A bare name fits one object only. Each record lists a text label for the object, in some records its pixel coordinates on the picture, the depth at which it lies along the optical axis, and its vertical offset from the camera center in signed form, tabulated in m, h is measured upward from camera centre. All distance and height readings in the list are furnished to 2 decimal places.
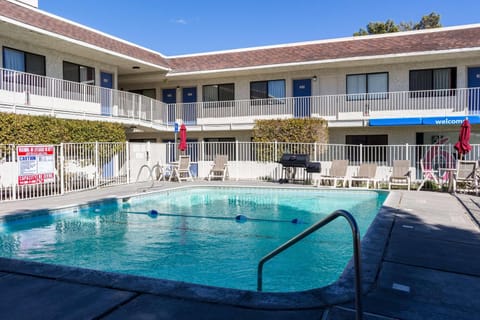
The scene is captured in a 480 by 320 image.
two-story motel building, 16.50 +3.87
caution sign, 11.39 -0.29
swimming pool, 6.18 -1.86
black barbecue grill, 16.11 -0.48
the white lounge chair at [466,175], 13.25 -0.87
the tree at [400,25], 43.53 +15.50
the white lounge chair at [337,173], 15.85 -0.91
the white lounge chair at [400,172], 14.74 -0.83
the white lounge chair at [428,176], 14.02 -0.98
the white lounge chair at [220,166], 18.45 -0.65
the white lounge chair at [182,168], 17.81 -0.72
